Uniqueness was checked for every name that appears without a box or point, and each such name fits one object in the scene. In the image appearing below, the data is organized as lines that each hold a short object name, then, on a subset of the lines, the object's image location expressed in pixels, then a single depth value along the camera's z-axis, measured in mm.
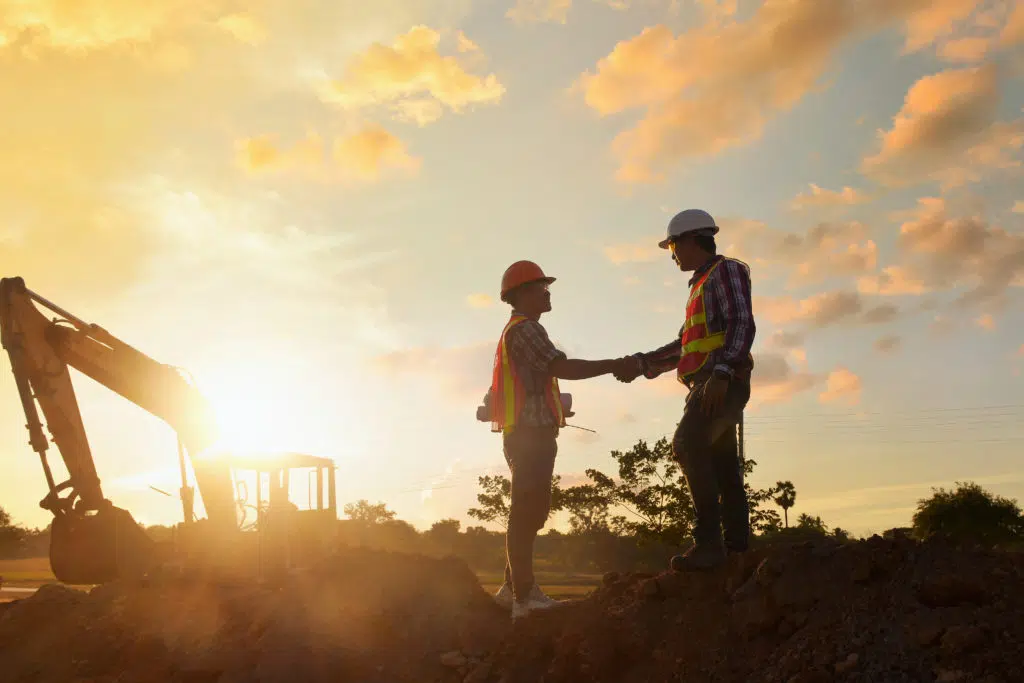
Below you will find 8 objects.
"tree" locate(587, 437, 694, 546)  29828
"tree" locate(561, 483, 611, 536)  32031
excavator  15328
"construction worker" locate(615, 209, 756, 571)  5914
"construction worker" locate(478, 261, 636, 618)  7113
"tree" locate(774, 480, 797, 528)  29016
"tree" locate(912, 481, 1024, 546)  41344
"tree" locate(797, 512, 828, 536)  44031
